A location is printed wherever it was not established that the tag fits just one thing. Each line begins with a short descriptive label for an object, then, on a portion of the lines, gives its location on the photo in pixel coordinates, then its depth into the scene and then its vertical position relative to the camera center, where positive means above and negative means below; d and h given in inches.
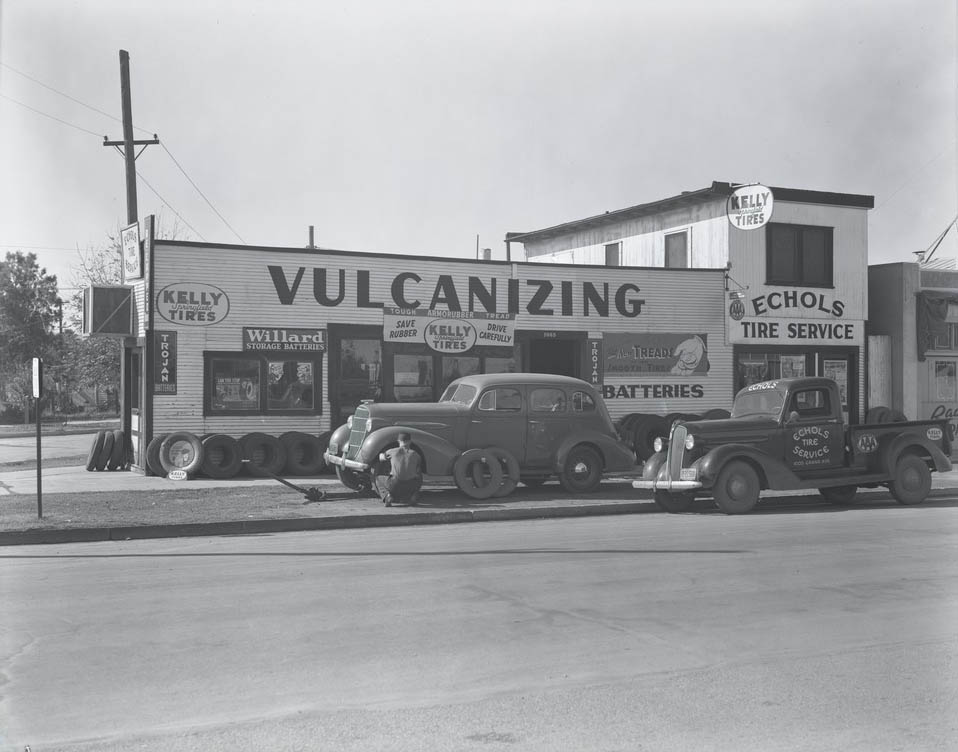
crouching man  565.6 -54.6
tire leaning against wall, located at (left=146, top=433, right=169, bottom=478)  737.0 -56.5
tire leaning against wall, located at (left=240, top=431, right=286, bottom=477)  753.6 -53.8
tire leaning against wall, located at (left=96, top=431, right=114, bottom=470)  795.4 -58.7
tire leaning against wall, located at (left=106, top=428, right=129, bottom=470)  797.9 -58.8
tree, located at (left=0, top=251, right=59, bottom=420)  2413.9 +177.6
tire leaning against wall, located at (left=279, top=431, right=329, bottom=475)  765.9 -55.2
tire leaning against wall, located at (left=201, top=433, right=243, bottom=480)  736.3 -55.0
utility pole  970.7 +240.3
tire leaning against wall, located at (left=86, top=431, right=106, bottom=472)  794.8 -58.6
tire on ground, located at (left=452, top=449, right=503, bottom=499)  600.1 -56.7
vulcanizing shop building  777.6 +54.9
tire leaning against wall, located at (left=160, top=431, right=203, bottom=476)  729.6 -53.3
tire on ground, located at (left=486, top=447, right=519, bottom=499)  615.8 -55.0
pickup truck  567.8 -42.5
